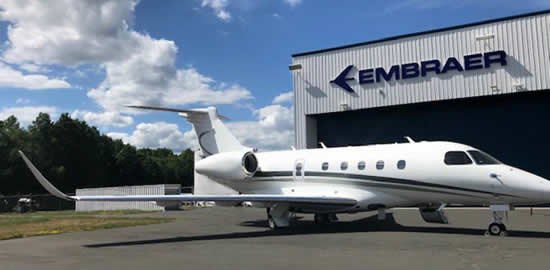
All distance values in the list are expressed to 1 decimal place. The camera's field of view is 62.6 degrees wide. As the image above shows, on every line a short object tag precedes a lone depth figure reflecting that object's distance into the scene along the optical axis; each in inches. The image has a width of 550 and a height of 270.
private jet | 454.0
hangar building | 863.1
